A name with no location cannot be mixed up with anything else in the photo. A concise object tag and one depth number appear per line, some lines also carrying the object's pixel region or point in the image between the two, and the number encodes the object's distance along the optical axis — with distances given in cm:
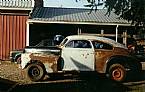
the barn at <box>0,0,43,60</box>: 1286
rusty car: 796
